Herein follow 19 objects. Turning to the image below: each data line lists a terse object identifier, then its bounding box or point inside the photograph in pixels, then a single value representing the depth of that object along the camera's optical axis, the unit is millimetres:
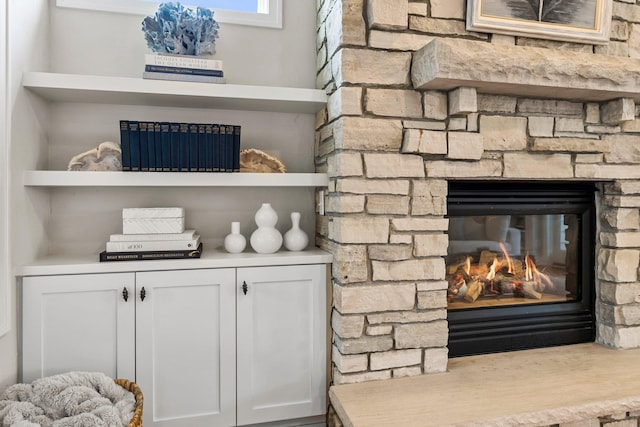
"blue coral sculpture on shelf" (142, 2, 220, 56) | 1879
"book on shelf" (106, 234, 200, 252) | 1802
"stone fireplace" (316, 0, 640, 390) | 1796
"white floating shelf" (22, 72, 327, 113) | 1751
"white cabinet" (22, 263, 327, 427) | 1706
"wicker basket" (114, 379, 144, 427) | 1456
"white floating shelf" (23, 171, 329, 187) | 1734
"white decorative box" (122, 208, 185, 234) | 1840
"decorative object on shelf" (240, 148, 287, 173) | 2041
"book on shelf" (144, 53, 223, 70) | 1859
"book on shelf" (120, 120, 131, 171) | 1764
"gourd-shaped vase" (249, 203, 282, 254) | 1991
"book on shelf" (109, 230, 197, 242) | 1812
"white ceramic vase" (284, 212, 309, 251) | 2061
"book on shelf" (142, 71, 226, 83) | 1853
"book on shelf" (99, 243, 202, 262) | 1778
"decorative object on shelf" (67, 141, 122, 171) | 1847
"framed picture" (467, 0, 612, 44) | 1903
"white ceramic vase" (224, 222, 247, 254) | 2000
